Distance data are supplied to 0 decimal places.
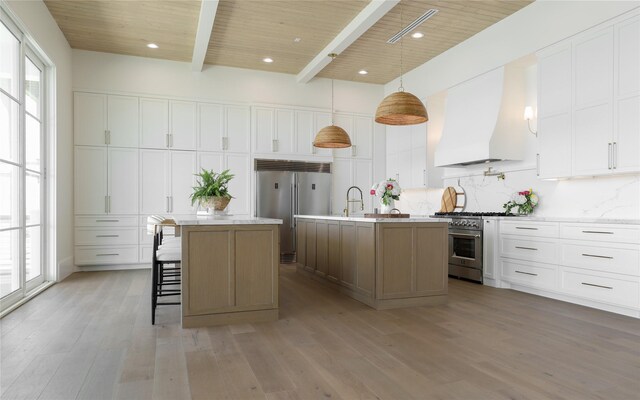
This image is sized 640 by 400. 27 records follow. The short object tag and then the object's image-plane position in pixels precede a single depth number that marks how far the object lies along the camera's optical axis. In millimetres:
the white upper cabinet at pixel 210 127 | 6480
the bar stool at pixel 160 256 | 3242
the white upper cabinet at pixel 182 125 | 6336
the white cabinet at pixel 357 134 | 7375
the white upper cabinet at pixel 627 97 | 3605
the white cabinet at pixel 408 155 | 6602
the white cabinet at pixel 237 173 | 6523
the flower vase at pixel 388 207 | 4230
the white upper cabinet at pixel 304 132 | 7066
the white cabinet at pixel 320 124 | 7141
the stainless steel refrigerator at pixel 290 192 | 6785
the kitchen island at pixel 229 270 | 3168
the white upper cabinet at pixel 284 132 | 6922
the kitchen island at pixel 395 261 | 3760
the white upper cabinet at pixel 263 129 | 6789
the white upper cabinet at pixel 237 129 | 6633
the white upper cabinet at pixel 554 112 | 4219
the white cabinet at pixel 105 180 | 5871
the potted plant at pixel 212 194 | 3885
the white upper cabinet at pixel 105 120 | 5879
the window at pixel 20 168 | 3621
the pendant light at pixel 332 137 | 5223
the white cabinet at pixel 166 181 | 6172
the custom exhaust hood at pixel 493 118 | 5066
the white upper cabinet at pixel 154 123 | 6184
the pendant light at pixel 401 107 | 3750
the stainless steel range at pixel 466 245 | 5059
